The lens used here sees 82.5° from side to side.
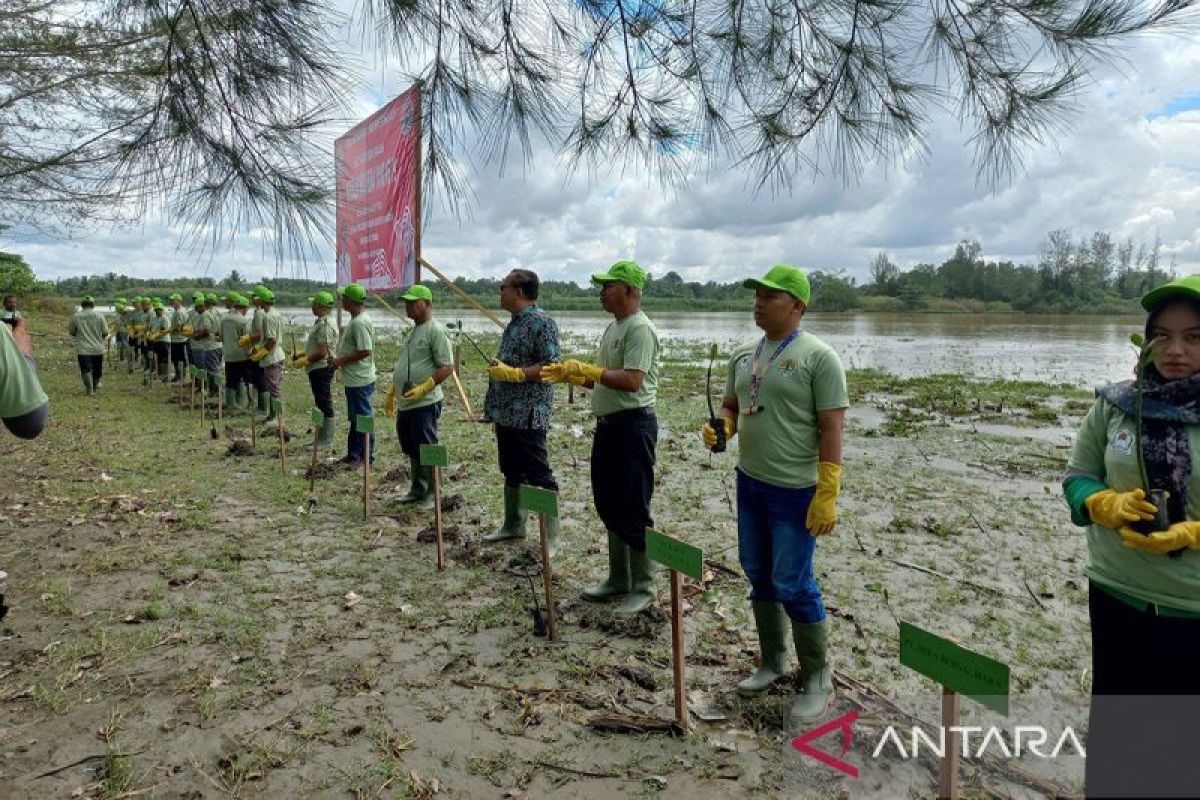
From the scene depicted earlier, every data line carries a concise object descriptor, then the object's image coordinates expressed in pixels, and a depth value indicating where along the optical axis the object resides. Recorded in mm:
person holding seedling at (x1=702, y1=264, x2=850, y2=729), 2666
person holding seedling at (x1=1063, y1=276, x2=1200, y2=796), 1803
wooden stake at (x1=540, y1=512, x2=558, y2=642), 3358
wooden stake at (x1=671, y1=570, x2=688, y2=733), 2650
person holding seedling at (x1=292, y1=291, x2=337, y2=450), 7367
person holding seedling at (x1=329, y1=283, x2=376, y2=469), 6695
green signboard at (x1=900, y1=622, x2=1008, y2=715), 1608
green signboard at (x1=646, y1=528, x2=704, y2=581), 2563
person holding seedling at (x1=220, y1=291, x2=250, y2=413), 10086
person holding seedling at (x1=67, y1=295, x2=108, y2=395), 12242
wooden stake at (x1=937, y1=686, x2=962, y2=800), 1642
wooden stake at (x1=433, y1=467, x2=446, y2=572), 4361
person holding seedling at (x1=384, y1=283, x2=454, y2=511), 5465
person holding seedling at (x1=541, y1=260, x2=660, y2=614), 3617
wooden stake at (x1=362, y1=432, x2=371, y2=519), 5398
